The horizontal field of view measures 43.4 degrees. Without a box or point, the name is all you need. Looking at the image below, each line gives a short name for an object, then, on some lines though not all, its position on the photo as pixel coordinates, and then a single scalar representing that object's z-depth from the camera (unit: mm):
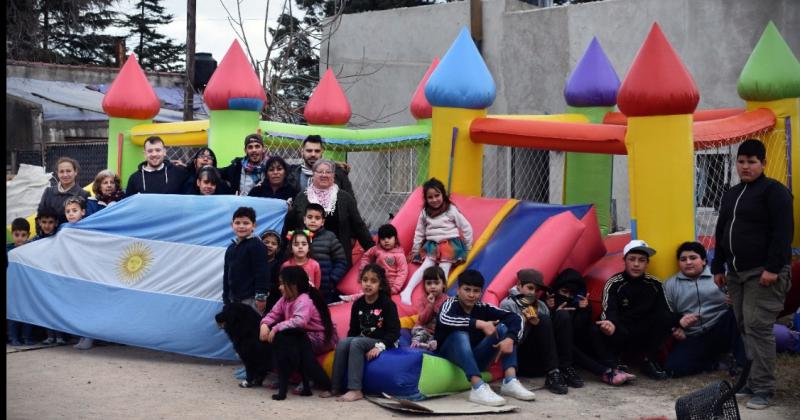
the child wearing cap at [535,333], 6793
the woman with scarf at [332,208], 7723
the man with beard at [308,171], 8281
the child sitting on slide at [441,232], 7684
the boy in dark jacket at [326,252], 7445
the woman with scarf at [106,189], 9039
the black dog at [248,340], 6789
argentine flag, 7719
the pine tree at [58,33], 18016
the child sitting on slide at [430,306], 6848
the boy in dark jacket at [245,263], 7156
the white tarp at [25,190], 11609
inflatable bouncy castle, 7320
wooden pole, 15945
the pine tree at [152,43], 34906
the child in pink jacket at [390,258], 7645
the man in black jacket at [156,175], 8852
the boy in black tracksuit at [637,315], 7074
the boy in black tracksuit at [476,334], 6457
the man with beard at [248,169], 8445
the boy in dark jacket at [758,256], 6172
